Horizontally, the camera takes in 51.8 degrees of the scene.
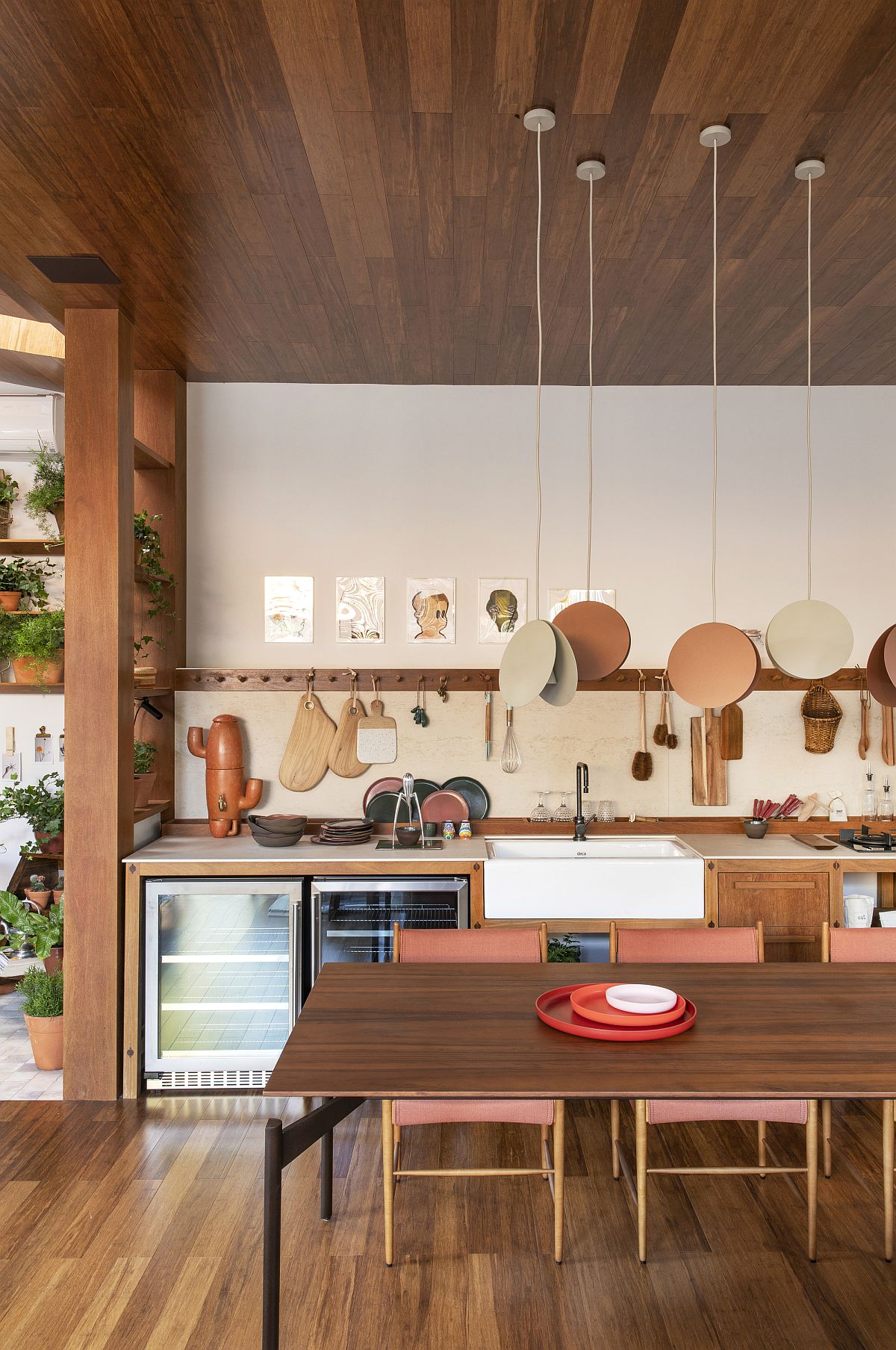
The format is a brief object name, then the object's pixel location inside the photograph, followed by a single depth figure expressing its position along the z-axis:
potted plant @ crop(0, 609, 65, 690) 4.19
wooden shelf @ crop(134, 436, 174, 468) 4.10
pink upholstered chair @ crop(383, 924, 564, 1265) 2.57
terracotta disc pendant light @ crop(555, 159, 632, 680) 2.63
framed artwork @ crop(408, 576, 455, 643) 4.64
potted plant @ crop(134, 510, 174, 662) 4.08
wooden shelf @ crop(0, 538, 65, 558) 4.62
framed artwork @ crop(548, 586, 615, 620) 4.64
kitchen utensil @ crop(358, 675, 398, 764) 4.54
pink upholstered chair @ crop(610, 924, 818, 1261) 2.61
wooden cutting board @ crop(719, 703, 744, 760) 4.54
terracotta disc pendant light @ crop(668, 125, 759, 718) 2.51
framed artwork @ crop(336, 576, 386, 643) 4.63
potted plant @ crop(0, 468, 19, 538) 4.67
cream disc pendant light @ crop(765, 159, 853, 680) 2.61
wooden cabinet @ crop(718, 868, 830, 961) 3.88
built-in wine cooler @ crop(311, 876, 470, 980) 3.81
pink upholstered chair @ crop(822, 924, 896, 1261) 2.94
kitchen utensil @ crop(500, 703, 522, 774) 4.55
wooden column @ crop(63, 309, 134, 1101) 3.61
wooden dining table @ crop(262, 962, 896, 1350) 1.92
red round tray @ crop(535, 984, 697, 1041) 2.20
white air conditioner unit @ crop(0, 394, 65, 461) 4.59
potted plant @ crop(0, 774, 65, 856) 4.35
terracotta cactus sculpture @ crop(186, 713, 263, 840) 4.36
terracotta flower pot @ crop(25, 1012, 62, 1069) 3.80
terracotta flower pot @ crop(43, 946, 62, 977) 4.13
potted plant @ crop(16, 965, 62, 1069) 3.81
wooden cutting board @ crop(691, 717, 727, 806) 4.55
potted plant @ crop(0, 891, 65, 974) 3.92
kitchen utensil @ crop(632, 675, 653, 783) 4.53
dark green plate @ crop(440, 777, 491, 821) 4.54
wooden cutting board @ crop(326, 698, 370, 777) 4.54
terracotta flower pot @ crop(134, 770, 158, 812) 4.15
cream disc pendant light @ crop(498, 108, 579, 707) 2.38
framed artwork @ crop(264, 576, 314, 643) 4.63
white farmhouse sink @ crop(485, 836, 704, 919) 3.84
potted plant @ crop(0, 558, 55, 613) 4.52
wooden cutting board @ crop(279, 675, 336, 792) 4.54
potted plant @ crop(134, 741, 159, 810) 4.16
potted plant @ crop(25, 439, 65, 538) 4.26
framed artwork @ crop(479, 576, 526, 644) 4.65
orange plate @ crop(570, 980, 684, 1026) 2.25
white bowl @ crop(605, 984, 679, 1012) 2.31
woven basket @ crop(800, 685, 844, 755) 4.52
